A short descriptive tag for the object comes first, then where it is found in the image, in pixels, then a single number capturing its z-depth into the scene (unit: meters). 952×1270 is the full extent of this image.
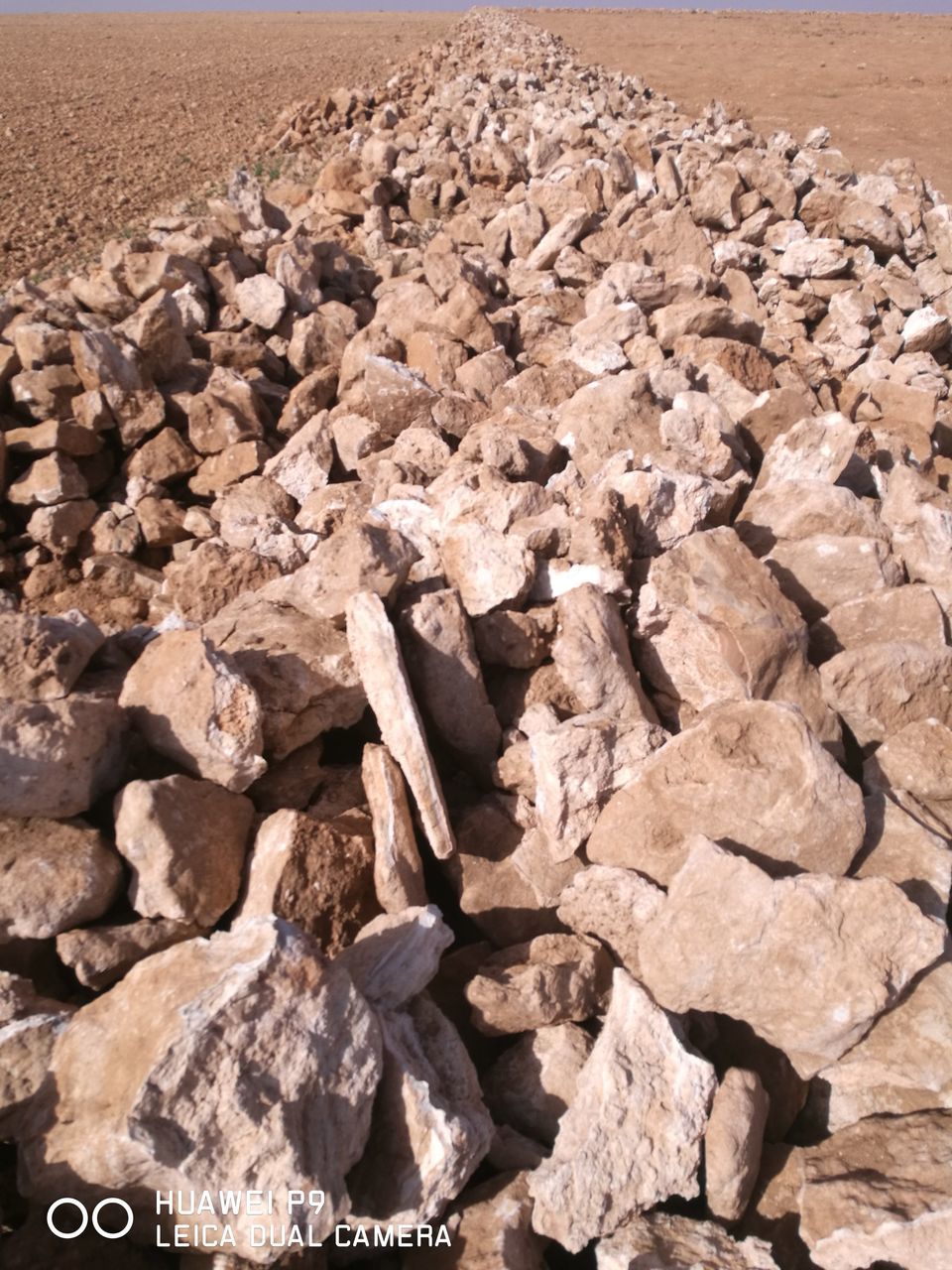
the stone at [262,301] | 5.70
